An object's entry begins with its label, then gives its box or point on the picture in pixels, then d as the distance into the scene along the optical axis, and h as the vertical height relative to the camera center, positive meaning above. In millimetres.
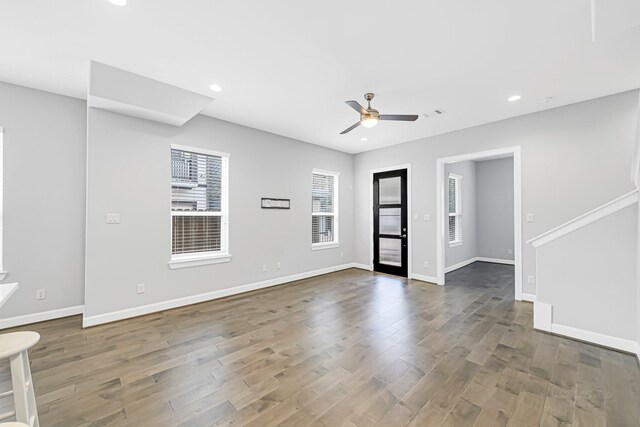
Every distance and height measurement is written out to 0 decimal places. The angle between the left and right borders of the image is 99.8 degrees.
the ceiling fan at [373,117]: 3184 +1181
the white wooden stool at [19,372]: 1356 -810
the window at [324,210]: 6066 +136
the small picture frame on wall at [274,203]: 5004 +241
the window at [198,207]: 4078 +138
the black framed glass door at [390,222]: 5836 -145
